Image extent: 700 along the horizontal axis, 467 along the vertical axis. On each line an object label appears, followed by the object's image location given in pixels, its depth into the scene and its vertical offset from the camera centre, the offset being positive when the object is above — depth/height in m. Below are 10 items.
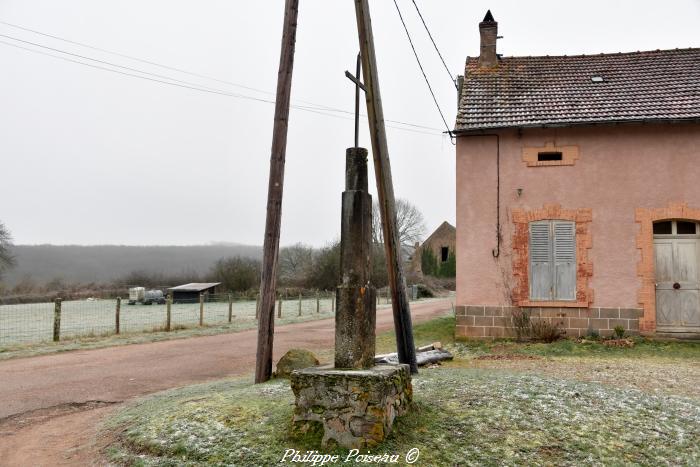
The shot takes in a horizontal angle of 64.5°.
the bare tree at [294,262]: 44.97 +2.10
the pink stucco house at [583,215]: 11.97 +1.64
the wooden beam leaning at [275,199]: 8.27 +1.28
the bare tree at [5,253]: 48.40 +2.28
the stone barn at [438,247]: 53.84 +3.83
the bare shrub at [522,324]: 12.05 -0.77
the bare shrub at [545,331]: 11.91 -0.91
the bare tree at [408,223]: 63.94 +7.49
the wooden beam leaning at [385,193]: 7.42 +1.25
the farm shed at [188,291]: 32.62 -0.56
